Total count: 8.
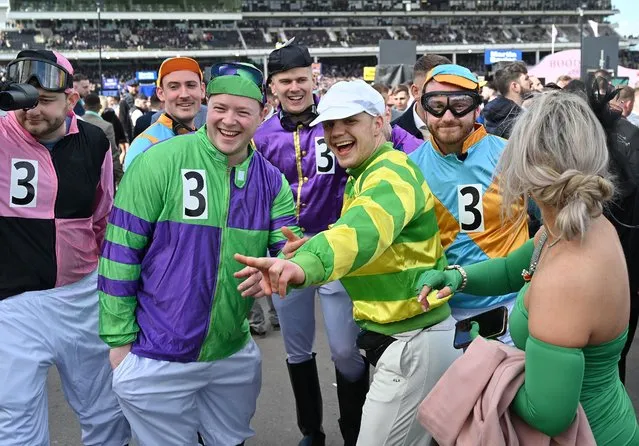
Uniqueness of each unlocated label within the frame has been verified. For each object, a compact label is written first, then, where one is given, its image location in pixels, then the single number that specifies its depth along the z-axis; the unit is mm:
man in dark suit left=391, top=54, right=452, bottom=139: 5262
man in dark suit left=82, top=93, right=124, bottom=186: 8102
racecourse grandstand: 65750
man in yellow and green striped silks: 2496
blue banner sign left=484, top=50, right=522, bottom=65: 33281
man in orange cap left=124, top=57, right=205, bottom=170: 4355
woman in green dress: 1743
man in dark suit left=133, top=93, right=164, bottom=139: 6926
